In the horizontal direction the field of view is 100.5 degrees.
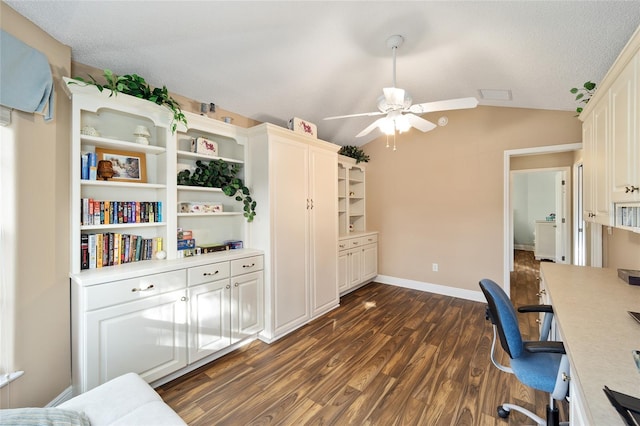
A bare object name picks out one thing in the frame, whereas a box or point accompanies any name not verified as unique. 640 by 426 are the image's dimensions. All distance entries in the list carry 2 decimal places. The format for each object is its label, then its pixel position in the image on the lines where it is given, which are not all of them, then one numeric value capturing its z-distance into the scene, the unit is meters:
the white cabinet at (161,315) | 1.68
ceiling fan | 1.99
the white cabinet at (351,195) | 4.23
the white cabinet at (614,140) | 1.31
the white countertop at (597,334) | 0.78
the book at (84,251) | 1.88
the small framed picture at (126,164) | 2.11
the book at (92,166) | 1.92
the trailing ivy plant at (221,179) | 2.52
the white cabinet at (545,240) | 6.14
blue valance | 1.40
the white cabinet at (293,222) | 2.69
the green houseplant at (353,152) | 4.37
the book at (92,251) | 1.92
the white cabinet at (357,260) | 3.83
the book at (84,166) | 1.89
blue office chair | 1.24
